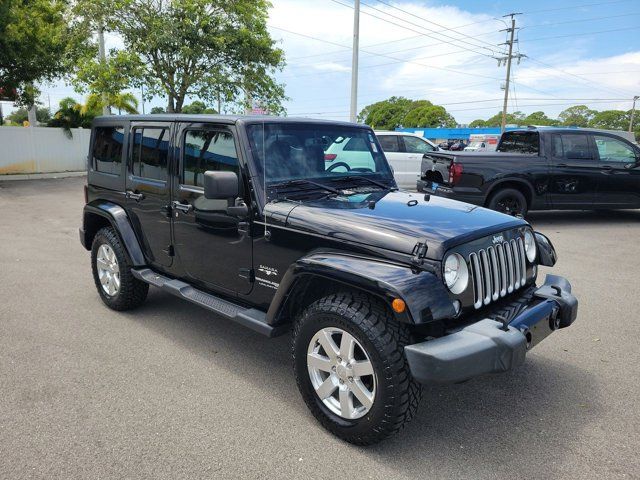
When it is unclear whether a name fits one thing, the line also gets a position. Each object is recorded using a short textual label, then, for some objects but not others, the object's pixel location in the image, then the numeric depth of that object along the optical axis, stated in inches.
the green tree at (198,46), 613.9
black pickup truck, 365.1
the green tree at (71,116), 836.6
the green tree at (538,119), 4264.8
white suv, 513.3
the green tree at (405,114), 3973.7
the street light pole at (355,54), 666.8
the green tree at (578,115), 4426.7
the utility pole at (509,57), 1849.2
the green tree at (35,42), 608.7
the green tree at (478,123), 4863.7
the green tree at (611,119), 4109.3
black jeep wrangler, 103.0
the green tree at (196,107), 1547.7
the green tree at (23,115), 2527.1
